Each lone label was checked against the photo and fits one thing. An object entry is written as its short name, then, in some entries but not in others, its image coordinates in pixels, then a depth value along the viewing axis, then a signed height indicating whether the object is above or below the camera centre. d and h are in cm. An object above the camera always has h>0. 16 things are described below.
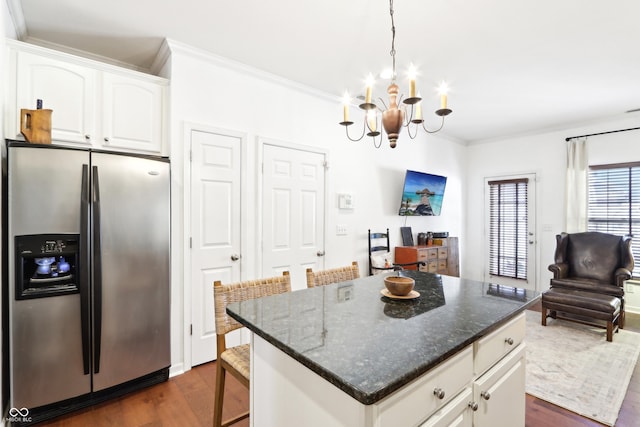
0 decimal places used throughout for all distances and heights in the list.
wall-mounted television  460 +29
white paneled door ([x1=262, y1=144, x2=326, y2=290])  319 +1
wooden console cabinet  435 -64
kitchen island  91 -47
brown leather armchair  361 -65
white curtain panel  463 +37
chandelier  167 +59
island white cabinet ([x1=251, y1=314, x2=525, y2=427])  91 -64
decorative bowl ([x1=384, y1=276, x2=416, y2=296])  162 -39
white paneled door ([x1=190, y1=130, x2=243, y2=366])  272 -11
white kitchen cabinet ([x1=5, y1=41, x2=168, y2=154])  210 +84
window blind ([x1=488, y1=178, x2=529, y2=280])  528 -26
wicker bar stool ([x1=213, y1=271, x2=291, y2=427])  162 -69
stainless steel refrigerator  190 -43
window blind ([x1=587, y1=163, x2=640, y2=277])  427 +17
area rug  222 -135
